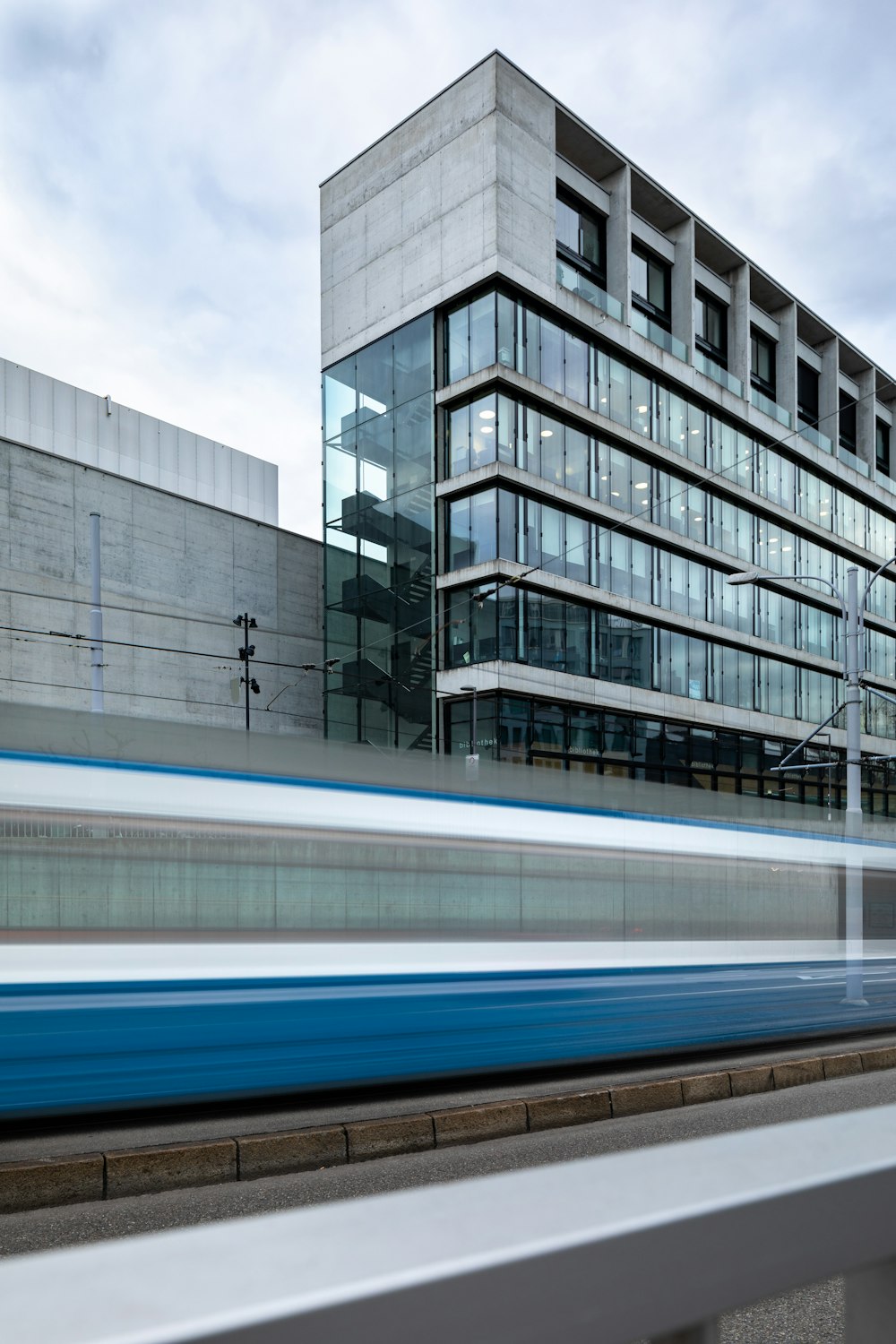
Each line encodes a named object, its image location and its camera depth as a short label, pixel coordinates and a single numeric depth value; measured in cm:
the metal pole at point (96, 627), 1977
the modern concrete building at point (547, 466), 3053
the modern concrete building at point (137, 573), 3484
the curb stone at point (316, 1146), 529
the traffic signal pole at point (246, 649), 3253
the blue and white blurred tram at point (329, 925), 620
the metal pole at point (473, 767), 803
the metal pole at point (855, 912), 1099
